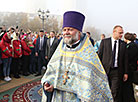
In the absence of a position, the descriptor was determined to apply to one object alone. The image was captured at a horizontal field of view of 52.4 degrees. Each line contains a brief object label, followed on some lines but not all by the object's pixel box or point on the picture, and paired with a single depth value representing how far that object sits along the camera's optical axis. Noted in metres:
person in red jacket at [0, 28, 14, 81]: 4.73
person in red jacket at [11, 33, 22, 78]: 5.25
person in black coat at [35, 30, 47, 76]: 5.95
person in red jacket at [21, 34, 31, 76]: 5.70
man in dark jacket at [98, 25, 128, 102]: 3.01
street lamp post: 14.95
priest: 1.56
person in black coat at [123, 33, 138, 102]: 3.36
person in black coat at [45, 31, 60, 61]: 5.29
